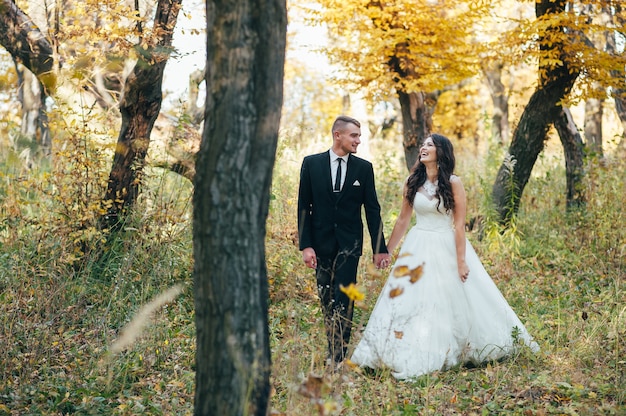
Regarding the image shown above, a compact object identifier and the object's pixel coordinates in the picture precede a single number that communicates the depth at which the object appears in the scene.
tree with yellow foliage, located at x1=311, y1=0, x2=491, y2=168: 10.88
